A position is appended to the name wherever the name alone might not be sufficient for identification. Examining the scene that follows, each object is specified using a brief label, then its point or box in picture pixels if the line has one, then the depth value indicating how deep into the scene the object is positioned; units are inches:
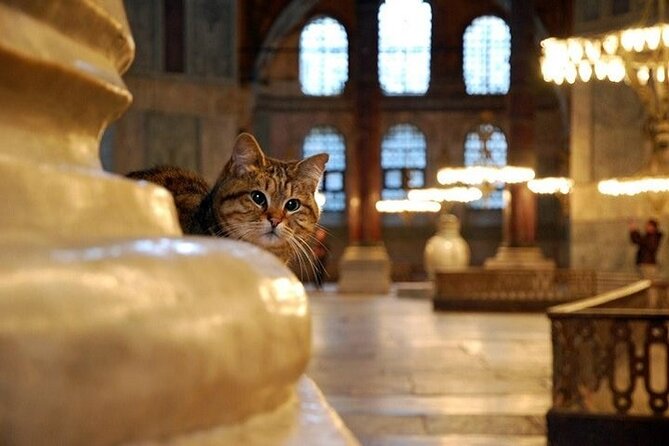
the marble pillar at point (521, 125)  854.5
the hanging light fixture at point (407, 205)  1037.8
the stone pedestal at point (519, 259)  850.1
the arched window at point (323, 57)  1453.0
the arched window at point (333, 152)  1449.3
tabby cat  136.2
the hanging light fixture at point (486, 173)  796.0
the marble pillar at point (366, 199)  1020.5
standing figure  629.9
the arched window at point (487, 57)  1438.2
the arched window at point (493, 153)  1421.0
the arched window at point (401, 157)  1438.2
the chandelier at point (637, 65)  455.8
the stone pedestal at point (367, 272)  1031.6
